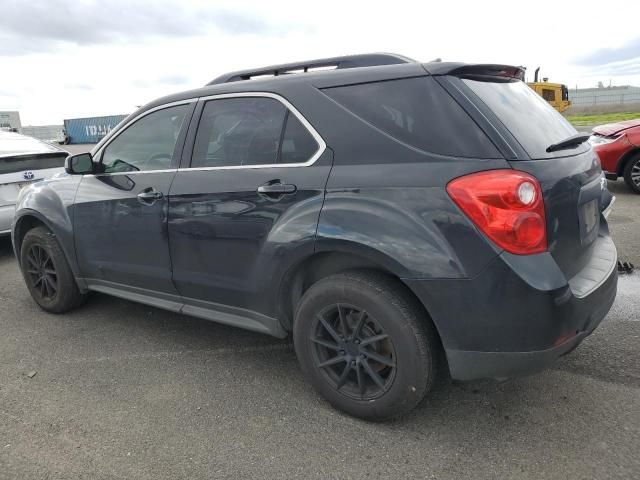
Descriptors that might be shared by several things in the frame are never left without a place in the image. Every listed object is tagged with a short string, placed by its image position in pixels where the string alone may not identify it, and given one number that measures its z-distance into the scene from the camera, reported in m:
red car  7.72
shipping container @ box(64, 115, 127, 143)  48.84
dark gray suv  2.18
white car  5.93
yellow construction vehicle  24.42
